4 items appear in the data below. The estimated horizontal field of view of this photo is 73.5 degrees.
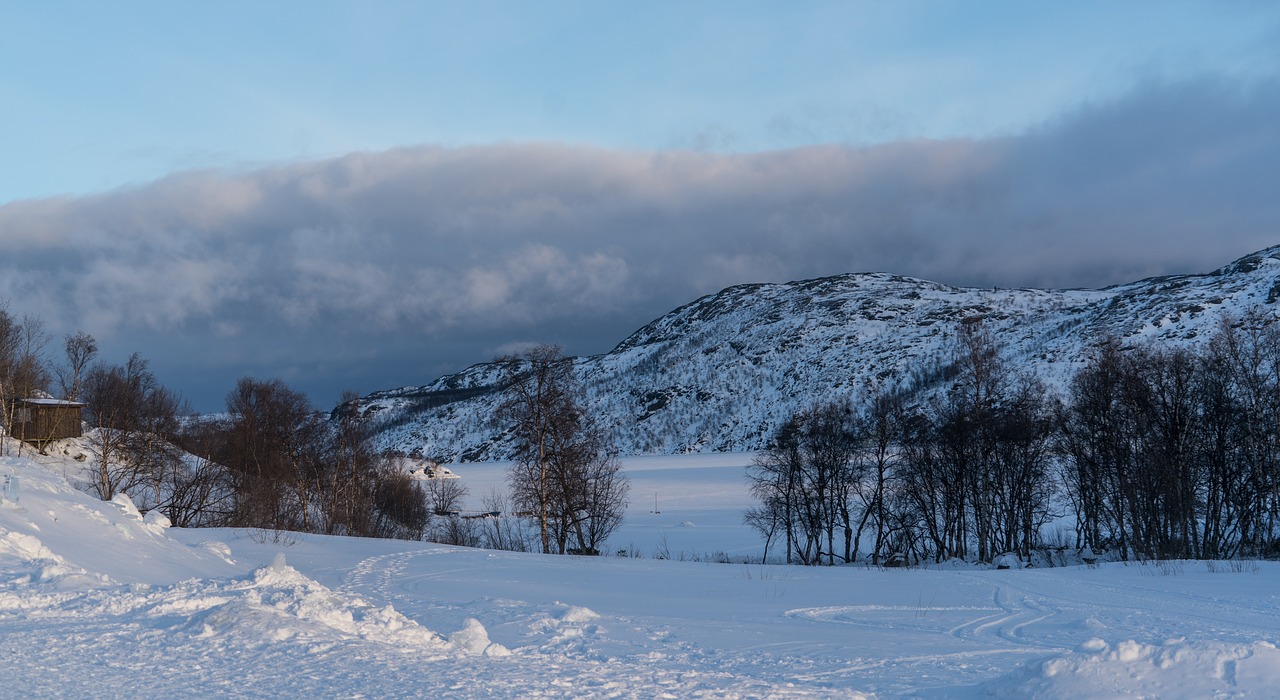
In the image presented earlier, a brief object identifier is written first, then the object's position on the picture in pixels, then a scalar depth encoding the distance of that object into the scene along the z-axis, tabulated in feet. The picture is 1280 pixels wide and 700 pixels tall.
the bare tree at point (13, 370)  190.81
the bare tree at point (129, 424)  175.83
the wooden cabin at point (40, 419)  190.49
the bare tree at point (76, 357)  220.84
